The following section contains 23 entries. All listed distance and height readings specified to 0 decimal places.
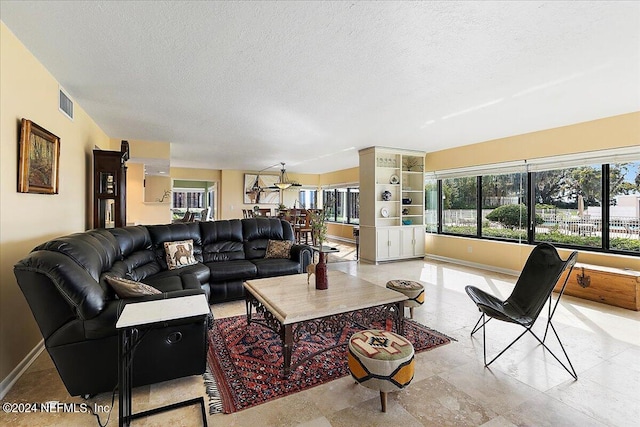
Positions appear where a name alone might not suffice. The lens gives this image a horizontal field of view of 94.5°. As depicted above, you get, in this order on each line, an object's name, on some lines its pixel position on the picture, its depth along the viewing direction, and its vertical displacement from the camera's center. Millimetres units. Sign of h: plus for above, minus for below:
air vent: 3121 +1186
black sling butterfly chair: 2373 -721
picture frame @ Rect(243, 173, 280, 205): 10219 +821
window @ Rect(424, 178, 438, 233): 6961 +250
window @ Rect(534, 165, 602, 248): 4516 +154
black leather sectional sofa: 1803 -687
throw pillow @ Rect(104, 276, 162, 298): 2115 -544
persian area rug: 2035 -1214
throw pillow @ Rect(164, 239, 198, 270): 3793 -529
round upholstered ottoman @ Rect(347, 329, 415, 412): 1806 -934
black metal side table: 1483 -534
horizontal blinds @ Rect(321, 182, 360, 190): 9679 +1005
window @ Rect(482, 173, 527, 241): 5371 +168
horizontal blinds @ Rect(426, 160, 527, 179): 5311 +895
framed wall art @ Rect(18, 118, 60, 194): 2320 +461
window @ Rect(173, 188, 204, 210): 12164 +561
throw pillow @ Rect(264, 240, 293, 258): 4453 -533
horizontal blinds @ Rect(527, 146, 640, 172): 4031 +851
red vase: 2752 -561
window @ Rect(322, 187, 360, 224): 10099 +375
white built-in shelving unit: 6379 +163
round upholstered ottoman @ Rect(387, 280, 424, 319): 3084 -812
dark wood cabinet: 4098 +423
